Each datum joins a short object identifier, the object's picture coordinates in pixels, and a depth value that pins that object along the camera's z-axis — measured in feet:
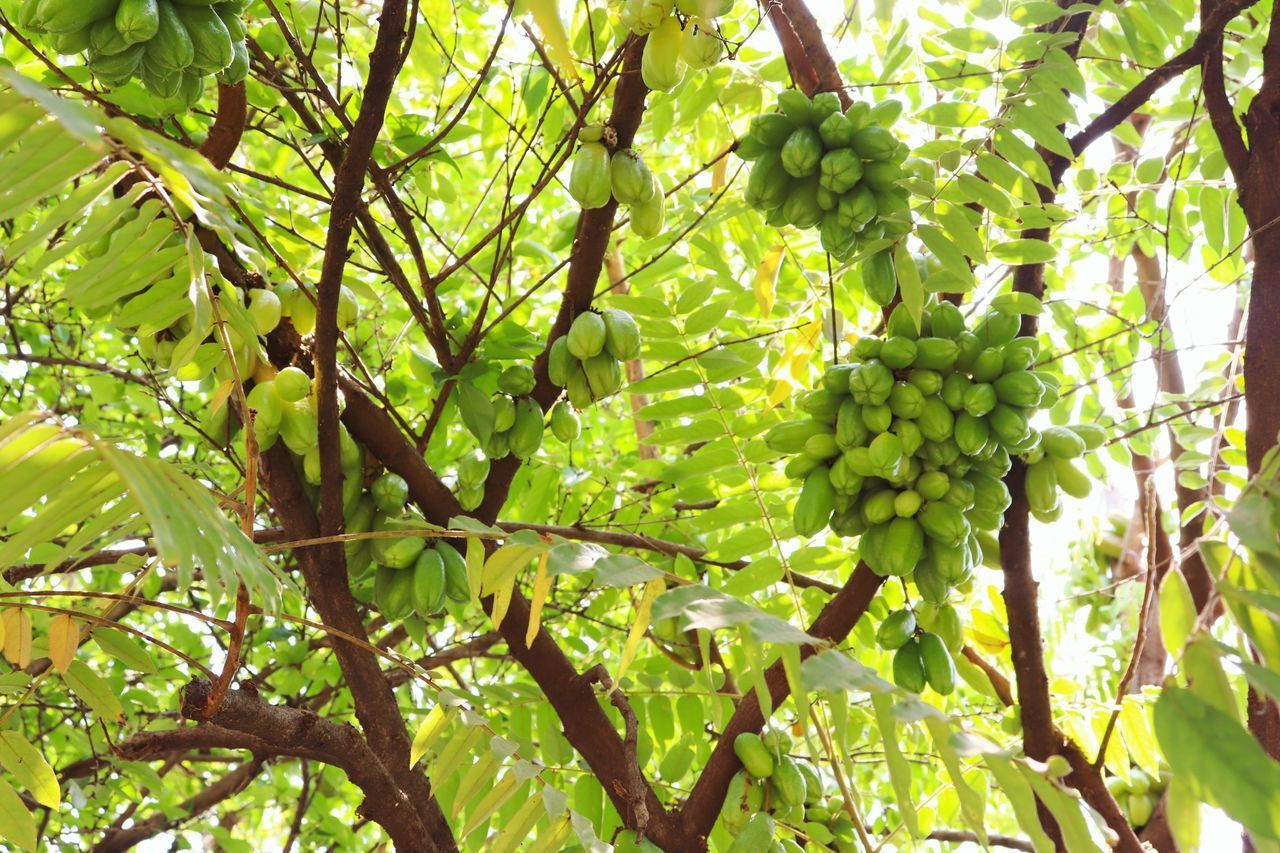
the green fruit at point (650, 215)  8.19
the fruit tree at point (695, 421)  4.77
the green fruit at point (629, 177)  7.81
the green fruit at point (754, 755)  7.63
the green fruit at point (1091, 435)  7.93
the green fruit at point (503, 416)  8.47
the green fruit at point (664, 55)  6.94
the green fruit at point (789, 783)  7.79
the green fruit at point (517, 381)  8.58
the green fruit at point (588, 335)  8.09
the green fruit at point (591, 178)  7.70
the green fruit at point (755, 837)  7.14
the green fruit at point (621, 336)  8.22
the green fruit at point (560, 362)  8.47
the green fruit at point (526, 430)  8.55
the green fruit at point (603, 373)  8.34
